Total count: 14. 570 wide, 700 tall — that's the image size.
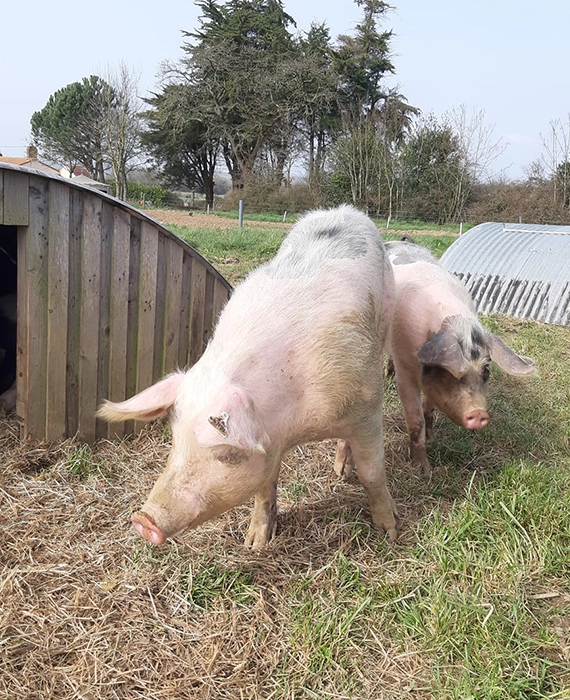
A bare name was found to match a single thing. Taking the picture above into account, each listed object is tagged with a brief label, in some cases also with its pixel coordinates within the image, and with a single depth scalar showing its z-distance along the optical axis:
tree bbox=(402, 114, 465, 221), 30.22
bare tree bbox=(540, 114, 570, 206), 27.66
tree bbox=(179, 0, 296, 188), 35.53
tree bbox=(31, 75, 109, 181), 42.47
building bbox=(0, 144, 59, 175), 29.93
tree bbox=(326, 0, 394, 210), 35.53
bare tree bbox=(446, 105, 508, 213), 29.70
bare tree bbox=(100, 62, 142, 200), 33.50
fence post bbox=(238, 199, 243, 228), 17.73
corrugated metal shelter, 8.29
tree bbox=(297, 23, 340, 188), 35.56
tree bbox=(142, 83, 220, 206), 36.22
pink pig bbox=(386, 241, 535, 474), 3.52
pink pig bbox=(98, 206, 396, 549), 2.24
